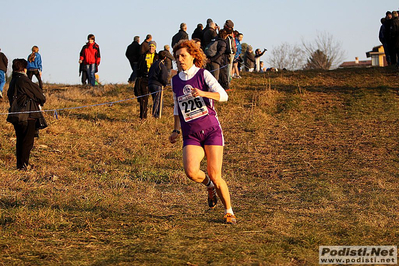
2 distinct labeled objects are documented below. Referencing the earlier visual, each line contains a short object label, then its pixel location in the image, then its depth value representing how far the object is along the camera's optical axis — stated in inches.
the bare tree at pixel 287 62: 2242.0
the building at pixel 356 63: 2965.1
